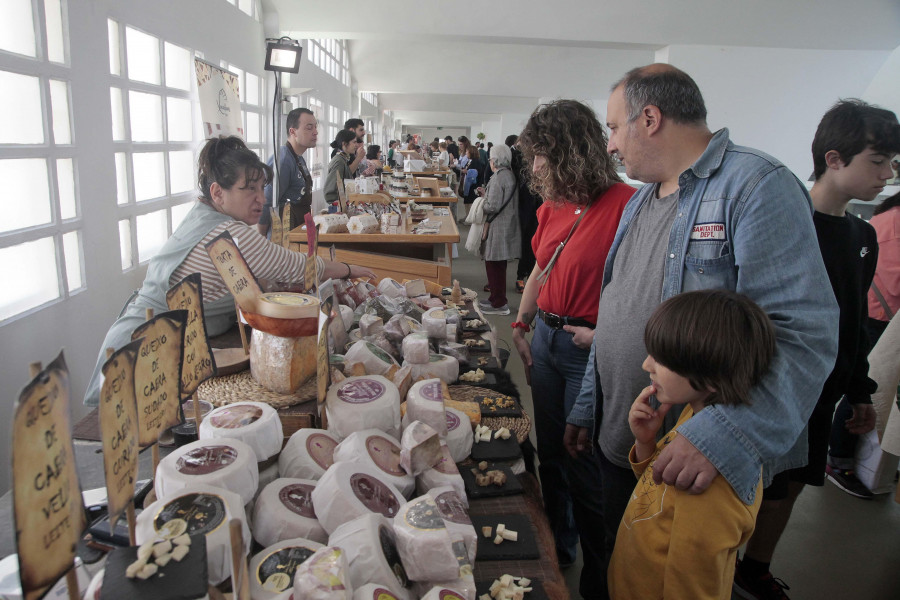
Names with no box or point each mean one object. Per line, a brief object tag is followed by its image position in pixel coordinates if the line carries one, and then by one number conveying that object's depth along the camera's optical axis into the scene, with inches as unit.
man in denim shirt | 41.0
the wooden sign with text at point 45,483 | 21.4
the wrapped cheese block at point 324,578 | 27.1
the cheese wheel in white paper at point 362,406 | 45.8
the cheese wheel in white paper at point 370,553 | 31.7
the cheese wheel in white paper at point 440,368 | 65.3
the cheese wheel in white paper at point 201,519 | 30.5
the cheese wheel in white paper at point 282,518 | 35.5
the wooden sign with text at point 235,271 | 51.7
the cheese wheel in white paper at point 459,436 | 50.9
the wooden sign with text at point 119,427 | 27.8
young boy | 40.6
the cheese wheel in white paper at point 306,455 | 41.5
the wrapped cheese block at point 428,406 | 48.2
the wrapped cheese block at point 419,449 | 42.4
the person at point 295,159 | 169.8
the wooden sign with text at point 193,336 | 42.4
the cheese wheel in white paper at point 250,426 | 40.5
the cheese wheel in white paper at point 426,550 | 32.3
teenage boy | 65.1
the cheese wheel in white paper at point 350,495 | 35.4
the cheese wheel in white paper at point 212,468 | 34.8
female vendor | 67.4
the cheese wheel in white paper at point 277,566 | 29.9
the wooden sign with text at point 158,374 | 34.0
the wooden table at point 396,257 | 148.6
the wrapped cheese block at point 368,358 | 59.7
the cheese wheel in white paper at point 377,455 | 40.6
